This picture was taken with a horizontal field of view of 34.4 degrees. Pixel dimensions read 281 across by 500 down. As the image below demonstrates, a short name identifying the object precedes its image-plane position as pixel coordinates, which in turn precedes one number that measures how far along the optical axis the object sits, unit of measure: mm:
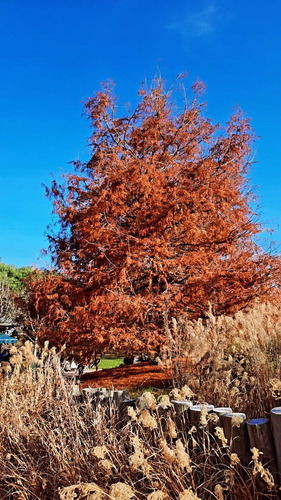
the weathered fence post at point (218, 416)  3812
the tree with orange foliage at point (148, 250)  9734
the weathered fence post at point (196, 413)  3939
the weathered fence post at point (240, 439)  3586
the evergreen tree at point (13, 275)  36884
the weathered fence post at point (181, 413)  4113
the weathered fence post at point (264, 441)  3428
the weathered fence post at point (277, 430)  3322
